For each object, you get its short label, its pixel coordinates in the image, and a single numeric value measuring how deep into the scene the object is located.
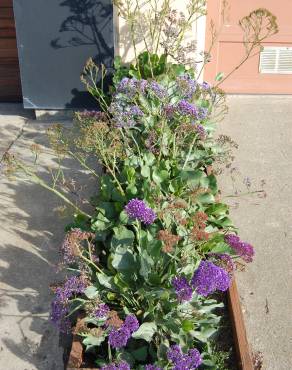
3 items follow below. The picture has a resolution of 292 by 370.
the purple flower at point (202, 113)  3.64
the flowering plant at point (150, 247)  2.59
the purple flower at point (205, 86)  4.09
